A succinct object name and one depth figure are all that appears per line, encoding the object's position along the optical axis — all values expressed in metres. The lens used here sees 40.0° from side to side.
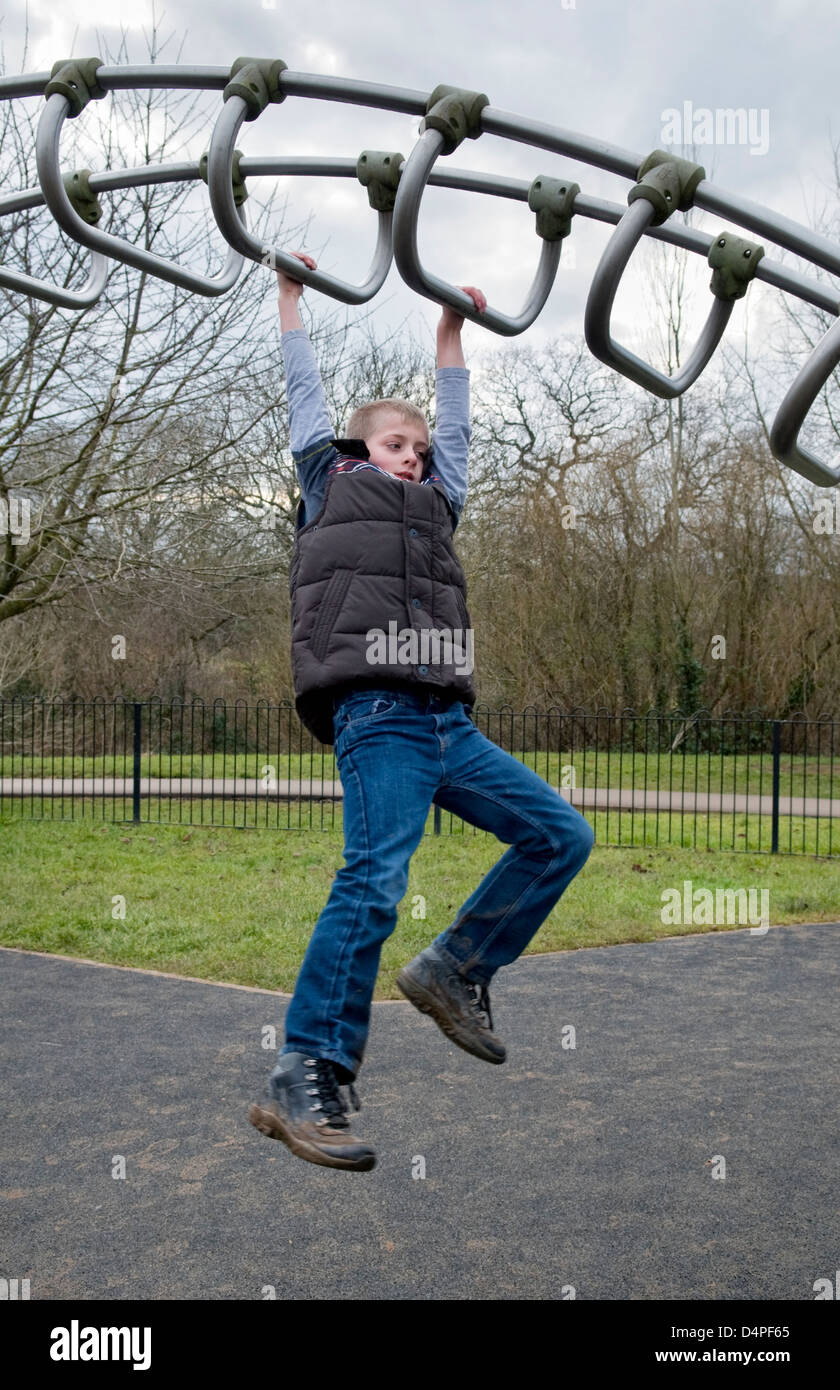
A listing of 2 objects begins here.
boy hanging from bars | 2.15
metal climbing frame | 1.87
